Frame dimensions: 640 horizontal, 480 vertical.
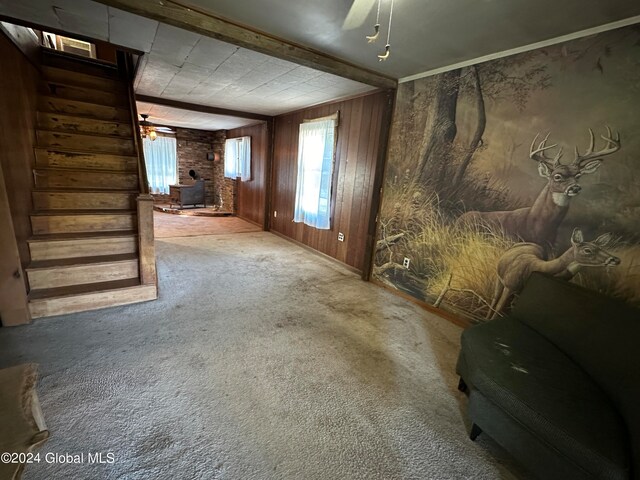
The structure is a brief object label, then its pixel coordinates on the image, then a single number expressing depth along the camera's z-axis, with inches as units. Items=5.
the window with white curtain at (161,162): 321.1
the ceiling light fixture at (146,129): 228.3
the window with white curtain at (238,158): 252.1
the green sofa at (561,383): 42.7
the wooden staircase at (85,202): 96.0
